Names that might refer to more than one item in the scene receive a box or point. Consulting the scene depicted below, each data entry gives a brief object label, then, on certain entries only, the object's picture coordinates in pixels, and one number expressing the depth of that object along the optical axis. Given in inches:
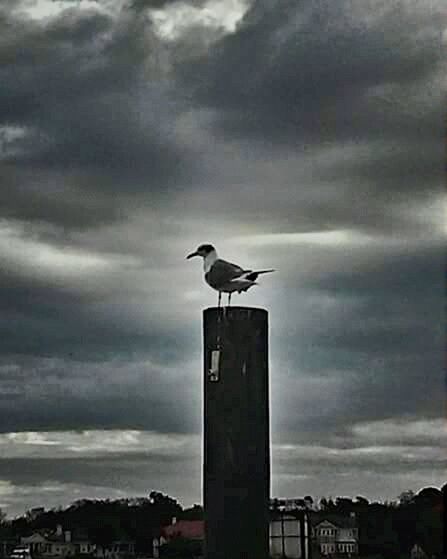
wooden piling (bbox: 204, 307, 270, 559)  394.3
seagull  420.8
